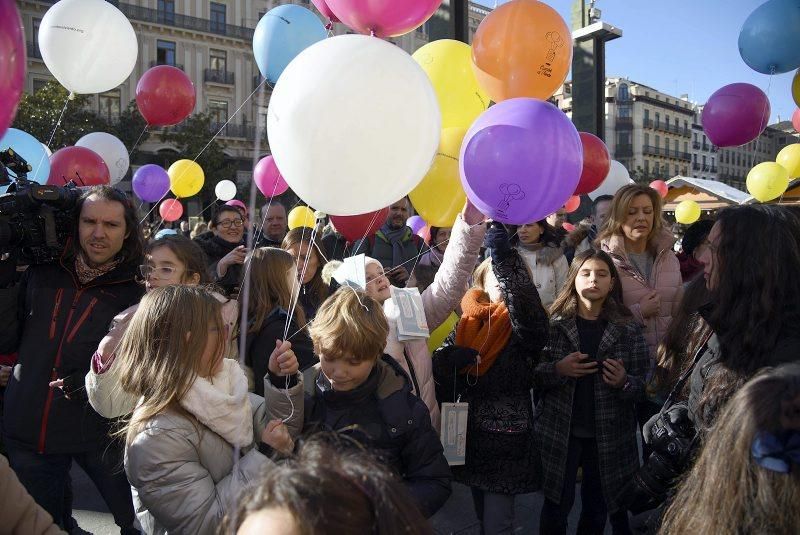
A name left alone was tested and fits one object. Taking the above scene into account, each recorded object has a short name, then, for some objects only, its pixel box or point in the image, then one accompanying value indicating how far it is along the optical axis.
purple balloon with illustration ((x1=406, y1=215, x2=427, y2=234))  7.26
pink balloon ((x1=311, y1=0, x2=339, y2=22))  3.18
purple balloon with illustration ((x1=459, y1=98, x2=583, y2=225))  2.29
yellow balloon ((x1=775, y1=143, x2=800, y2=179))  6.49
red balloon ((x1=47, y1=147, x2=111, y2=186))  4.98
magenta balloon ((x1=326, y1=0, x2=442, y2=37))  2.33
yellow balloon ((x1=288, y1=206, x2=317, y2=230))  7.07
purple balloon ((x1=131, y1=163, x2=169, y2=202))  8.16
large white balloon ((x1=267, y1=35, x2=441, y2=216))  1.99
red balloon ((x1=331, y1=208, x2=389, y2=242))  3.96
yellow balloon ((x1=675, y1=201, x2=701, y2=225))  10.96
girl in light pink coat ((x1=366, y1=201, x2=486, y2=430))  2.44
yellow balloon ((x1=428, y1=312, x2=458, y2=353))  3.16
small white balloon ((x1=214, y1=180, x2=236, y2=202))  12.59
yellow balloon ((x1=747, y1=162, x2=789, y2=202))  6.29
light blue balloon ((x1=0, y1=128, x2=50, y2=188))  4.38
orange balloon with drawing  2.84
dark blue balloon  3.89
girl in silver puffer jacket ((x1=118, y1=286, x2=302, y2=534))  1.58
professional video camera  2.19
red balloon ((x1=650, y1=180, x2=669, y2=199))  9.04
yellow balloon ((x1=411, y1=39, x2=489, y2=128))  3.10
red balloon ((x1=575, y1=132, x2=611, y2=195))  3.93
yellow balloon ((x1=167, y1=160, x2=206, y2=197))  7.87
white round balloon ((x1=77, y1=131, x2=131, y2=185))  6.15
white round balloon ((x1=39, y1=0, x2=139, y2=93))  4.11
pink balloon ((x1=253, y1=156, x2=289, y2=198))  6.44
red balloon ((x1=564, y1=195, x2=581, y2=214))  7.73
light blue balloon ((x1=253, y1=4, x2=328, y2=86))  3.66
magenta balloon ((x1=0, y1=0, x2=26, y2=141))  0.99
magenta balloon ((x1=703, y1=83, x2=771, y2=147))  4.77
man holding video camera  2.27
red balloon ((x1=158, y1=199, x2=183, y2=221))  9.55
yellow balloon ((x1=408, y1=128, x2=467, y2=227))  2.95
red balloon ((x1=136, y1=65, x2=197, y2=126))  5.38
